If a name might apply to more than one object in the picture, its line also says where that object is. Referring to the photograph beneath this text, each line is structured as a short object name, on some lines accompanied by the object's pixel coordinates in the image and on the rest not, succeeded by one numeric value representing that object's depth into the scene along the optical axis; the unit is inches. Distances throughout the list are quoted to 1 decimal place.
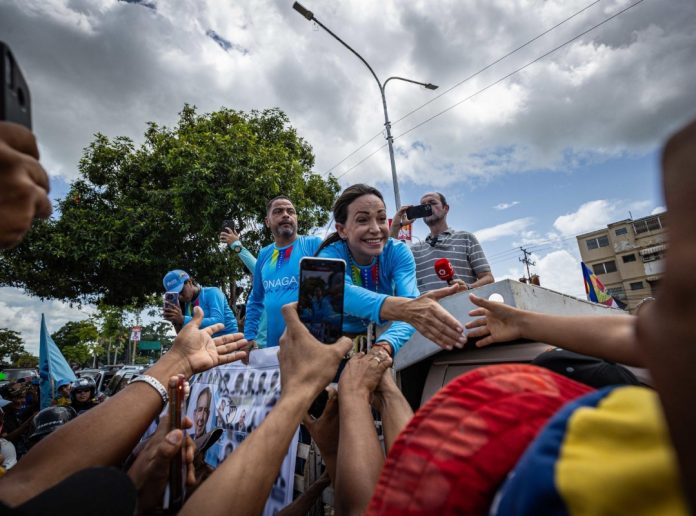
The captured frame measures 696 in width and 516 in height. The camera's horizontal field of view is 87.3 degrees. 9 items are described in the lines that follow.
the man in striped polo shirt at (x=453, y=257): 148.5
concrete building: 1793.8
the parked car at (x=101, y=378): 660.0
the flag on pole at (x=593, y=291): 282.7
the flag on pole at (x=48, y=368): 251.6
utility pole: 1651.1
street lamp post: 316.2
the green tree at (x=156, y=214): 414.0
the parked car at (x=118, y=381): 456.8
